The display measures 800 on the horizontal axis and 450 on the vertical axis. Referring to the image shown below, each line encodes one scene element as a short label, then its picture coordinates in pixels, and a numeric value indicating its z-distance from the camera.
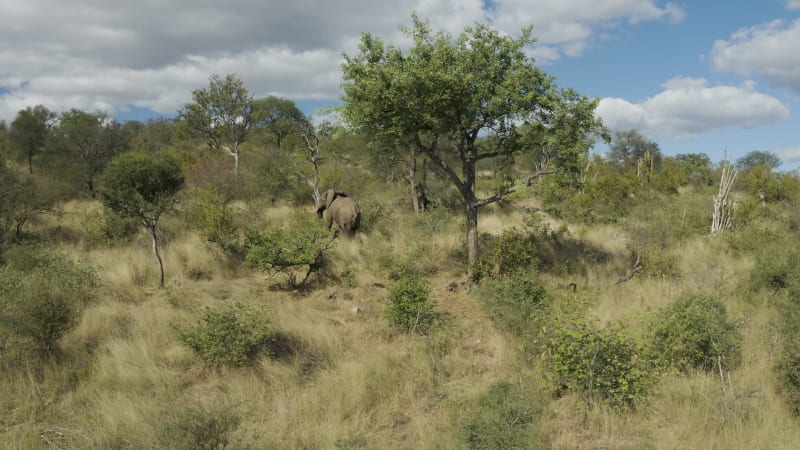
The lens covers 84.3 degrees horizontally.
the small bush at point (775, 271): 9.10
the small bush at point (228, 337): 6.58
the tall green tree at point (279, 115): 42.53
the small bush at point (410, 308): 8.01
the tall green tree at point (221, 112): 29.70
